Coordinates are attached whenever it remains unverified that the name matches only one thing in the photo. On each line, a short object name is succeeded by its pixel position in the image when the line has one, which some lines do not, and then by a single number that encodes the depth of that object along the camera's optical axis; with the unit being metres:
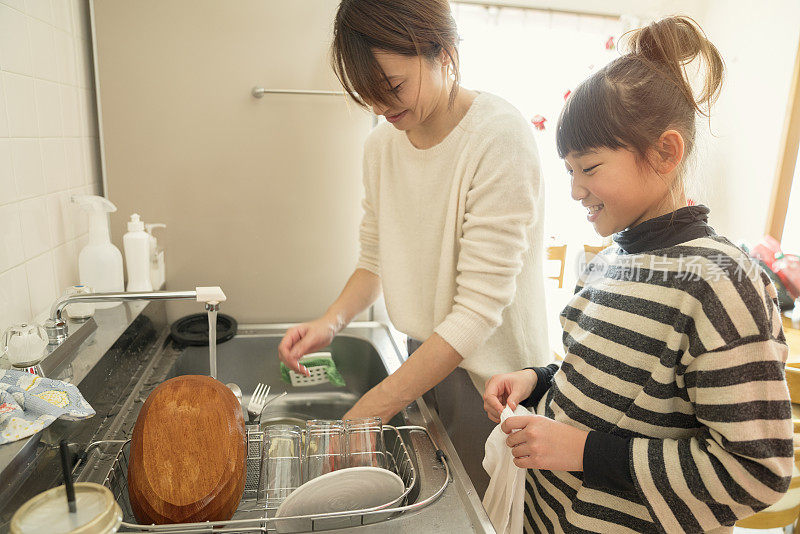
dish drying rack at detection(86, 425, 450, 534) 0.68
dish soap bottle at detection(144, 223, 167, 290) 1.41
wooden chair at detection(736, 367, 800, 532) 1.58
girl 0.58
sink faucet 0.92
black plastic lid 1.33
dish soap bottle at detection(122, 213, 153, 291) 1.32
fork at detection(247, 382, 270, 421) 1.14
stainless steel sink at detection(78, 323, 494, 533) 0.75
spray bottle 1.20
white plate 0.71
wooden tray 0.68
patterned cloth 0.69
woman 0.87
